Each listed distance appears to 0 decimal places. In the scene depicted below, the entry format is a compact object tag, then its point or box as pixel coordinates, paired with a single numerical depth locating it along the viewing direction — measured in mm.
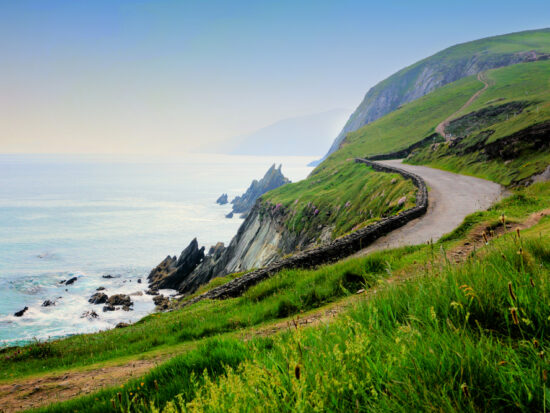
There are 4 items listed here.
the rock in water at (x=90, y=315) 48656
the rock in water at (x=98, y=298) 55875
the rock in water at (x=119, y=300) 54431
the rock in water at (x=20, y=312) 49950
